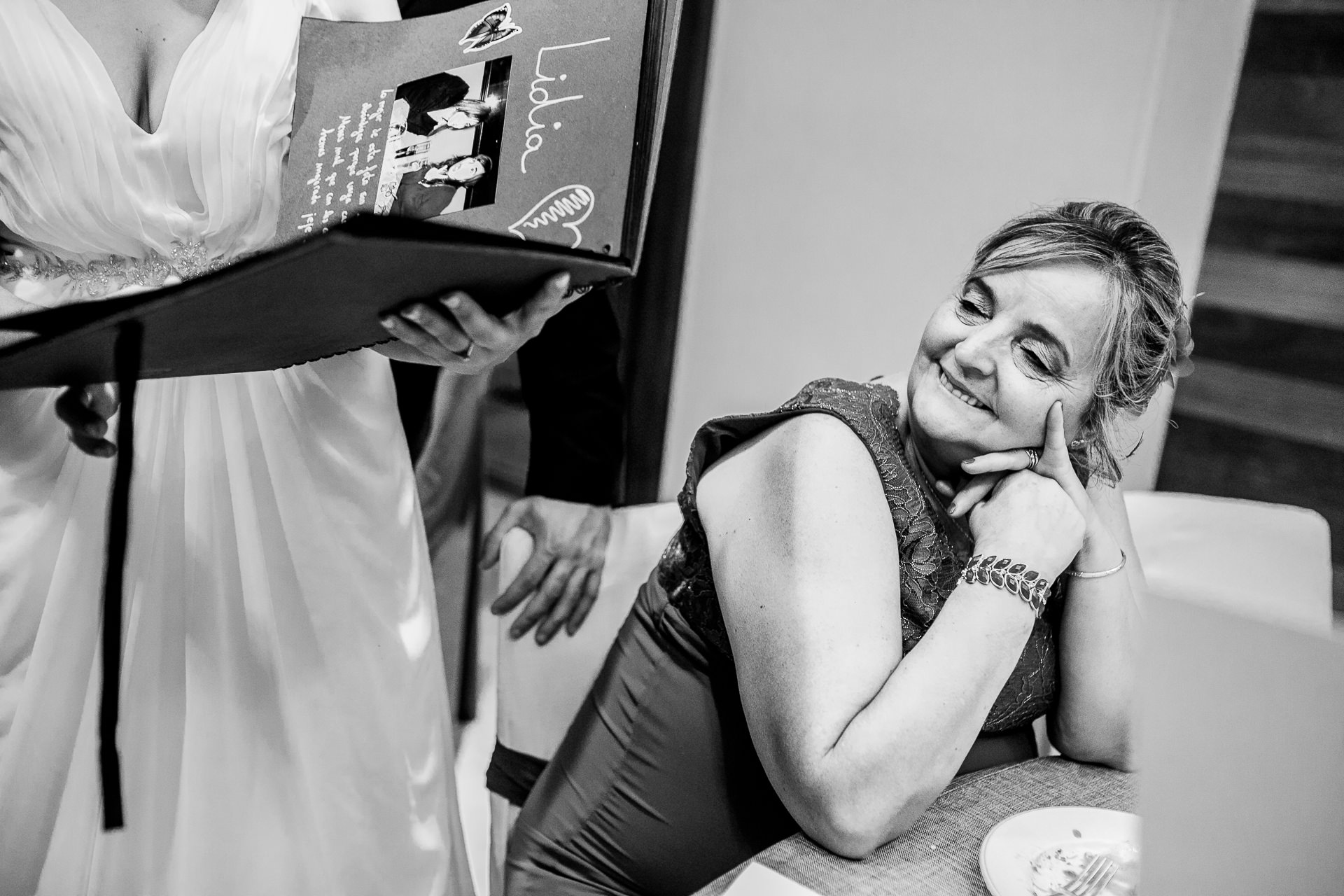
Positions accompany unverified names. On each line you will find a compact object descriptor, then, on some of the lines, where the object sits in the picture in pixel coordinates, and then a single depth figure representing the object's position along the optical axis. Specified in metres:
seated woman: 1.06
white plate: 0.90
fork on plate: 0.90
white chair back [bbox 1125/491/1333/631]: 1.69
